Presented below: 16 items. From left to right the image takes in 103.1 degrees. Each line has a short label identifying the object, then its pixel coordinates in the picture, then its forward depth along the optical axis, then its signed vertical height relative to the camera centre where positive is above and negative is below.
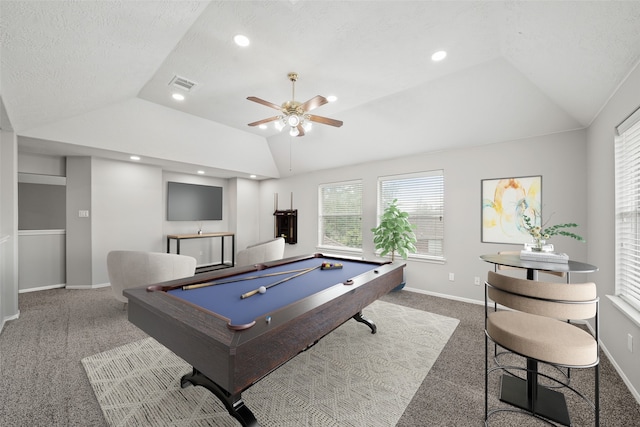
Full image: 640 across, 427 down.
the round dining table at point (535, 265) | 1.85 -0.40
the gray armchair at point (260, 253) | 4.26 -0.70
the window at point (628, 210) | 2.08 +0.03
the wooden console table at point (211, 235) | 5.45 -0.70
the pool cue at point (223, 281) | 1.95 -0.58
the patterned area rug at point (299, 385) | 1.67 -1.35
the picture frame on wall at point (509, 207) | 3.54 +0.09
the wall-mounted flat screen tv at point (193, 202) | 5.96 +0.26
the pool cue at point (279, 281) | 1.80 -0.59
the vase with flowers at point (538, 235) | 2.26 -0.20
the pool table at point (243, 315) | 1.09 -0.59
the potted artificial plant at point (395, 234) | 4.34 -0.37
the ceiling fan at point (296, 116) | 2.63 +1.10
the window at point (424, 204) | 4.38 +0.16
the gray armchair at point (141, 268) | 3.12 -0.69
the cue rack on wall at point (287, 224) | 6.50 -0.29
